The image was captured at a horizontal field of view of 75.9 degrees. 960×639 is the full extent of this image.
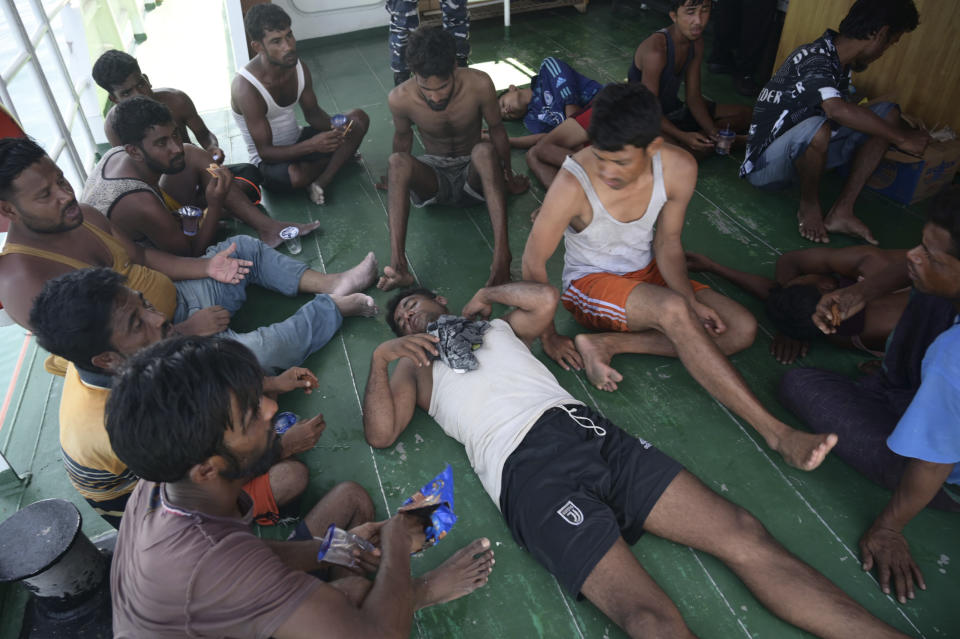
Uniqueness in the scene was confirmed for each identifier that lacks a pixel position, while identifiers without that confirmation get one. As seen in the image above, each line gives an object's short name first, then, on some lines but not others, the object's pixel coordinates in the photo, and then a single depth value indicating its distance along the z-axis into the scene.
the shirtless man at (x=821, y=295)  2.59
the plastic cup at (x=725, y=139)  4.18
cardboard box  3.54
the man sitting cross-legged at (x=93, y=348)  1.85
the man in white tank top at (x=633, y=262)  2.33
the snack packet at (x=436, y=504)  1.83
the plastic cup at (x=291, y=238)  3.66
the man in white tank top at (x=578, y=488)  1.81
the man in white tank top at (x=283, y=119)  3.78
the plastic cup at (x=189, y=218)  3.34
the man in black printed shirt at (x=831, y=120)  3.33
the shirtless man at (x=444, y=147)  3.29
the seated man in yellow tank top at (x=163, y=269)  2.32
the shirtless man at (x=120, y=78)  3.48
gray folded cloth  2.31
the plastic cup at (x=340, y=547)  1.66
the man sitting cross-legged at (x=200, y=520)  1.29
